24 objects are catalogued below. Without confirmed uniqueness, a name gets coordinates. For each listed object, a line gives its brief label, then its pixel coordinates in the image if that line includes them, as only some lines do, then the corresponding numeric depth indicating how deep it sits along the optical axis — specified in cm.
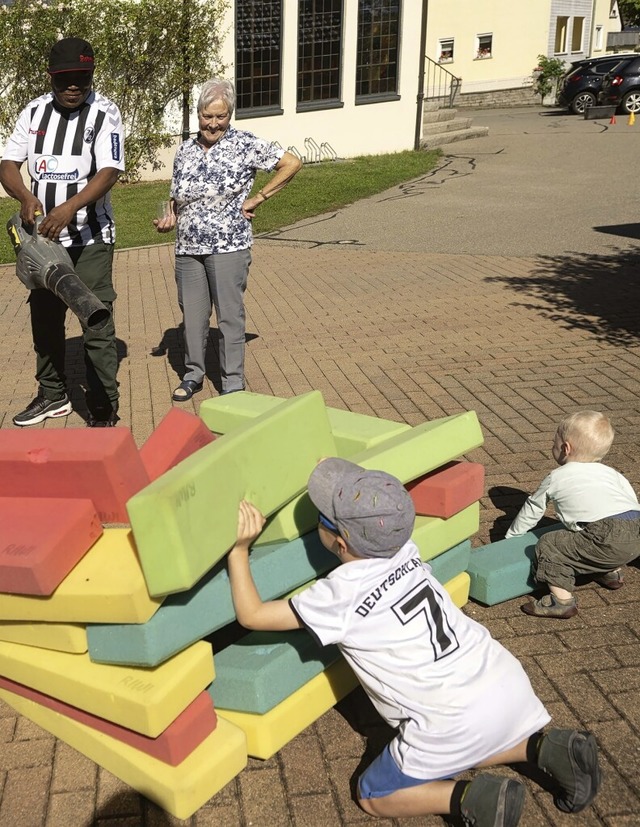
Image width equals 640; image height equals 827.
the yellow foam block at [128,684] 267
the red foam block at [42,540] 267
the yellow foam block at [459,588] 370
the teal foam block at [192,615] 267
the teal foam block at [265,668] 293
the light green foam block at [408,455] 311
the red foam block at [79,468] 291
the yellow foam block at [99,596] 262
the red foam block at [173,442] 336
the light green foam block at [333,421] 370
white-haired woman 582
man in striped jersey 508
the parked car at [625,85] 2772
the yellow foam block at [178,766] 276
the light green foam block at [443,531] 348
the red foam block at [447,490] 353
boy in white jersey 267
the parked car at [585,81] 2921
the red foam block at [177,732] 276
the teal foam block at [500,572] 384
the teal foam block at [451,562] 362
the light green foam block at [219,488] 255
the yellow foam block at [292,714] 295
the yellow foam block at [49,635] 282
